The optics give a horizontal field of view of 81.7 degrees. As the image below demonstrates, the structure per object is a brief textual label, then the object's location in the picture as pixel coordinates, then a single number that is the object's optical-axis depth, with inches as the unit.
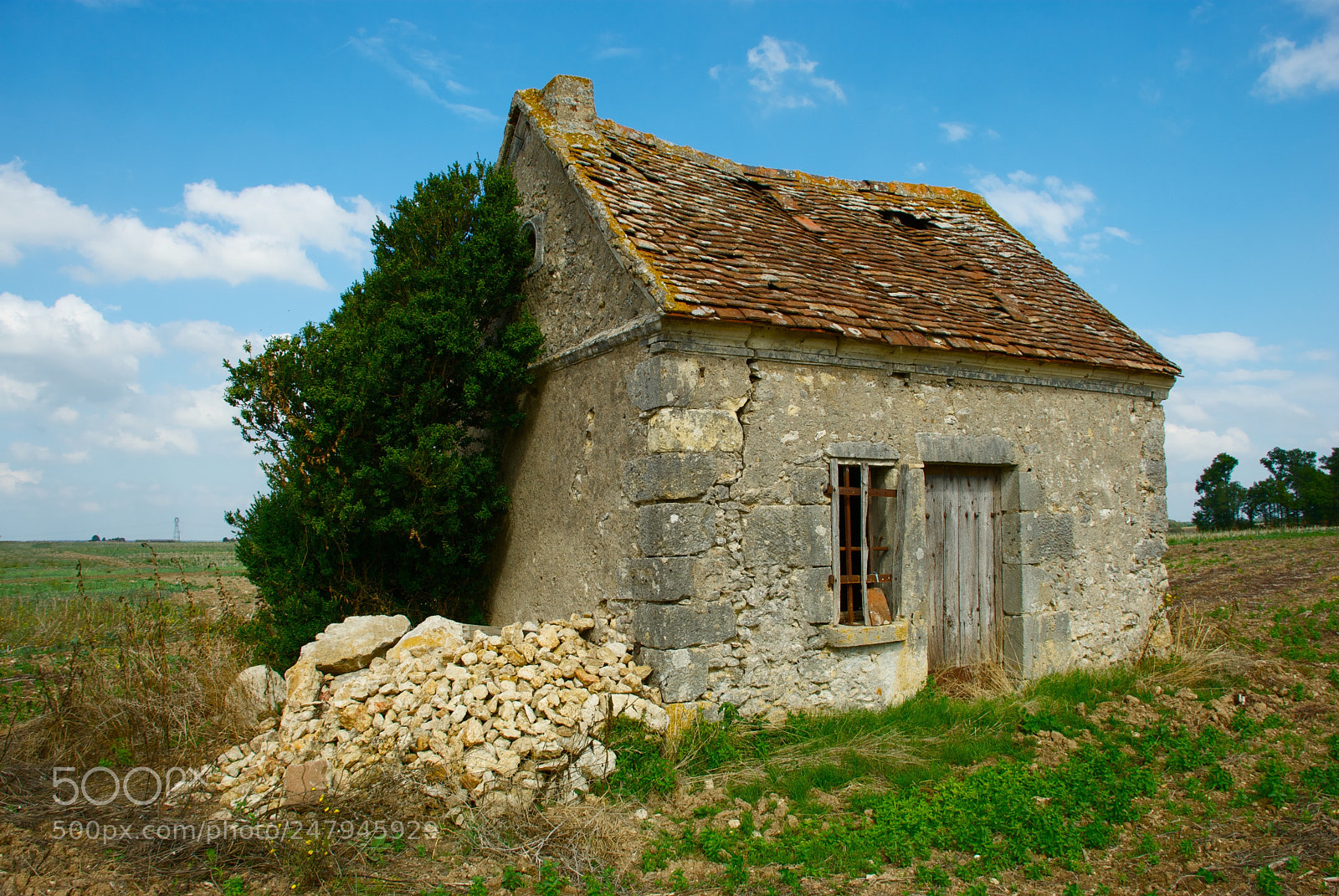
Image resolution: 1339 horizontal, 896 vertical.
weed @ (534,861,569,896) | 148.8
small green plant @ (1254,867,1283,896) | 152.2
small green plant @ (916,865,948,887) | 155.7
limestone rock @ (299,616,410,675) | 221.2
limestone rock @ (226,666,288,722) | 216.8
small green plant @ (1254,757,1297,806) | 192.9
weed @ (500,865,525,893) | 150.9
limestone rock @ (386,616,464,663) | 219.6
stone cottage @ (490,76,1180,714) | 223.3
